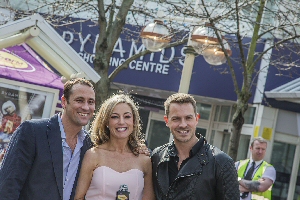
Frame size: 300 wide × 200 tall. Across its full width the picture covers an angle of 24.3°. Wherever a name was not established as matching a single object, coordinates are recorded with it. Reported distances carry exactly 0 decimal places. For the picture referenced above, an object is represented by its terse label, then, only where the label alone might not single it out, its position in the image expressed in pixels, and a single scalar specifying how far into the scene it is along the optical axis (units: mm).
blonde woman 5379
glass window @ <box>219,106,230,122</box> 20528
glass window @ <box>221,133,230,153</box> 20875
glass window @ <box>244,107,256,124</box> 18656
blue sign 18594
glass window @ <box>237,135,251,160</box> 19234
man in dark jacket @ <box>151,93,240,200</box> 5043
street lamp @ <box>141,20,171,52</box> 11266
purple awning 9320
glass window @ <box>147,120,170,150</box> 21797
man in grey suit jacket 5289
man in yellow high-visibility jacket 9969
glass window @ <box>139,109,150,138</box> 21922
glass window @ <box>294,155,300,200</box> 18656
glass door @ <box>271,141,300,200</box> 18656
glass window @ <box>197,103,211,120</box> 21250
